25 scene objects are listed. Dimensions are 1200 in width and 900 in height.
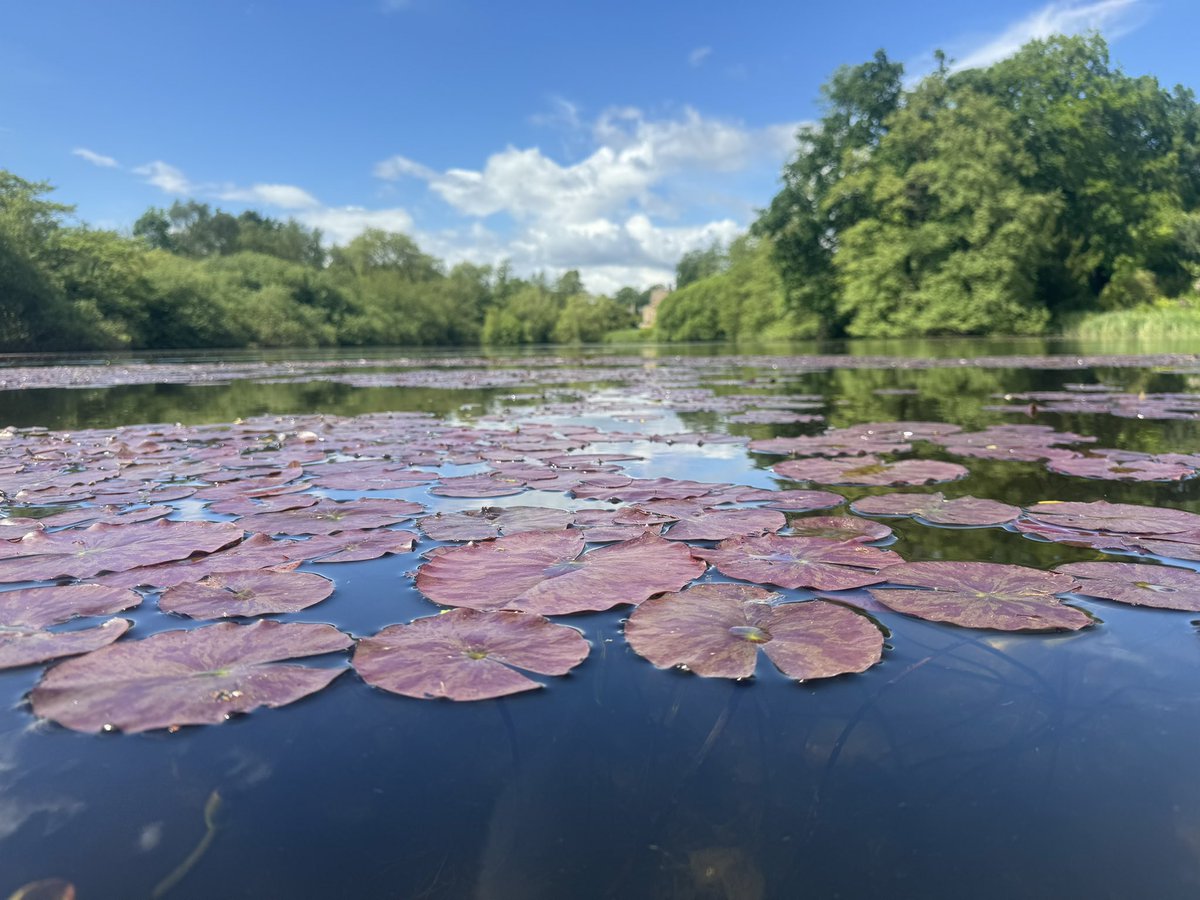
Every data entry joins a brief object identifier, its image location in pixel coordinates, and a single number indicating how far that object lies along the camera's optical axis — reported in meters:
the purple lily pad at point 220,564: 0.71
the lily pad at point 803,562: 0.69
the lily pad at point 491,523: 0.85
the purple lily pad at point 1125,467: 1.07
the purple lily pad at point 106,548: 0.74
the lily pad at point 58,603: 0.63
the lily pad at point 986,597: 0.61
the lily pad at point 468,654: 0.53
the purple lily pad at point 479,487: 1.05
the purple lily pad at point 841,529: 0.83
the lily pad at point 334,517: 0.87
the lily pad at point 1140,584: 0.64
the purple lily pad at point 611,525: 0.82
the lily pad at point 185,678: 0.50
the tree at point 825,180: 23.51
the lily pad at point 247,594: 0.65
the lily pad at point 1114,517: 0.83
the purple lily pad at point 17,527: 0.85
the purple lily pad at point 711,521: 0.84
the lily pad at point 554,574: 0.66
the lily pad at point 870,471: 1.10
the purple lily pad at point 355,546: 0.78
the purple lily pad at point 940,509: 0.89
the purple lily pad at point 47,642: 0.56
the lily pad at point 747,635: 0.56
